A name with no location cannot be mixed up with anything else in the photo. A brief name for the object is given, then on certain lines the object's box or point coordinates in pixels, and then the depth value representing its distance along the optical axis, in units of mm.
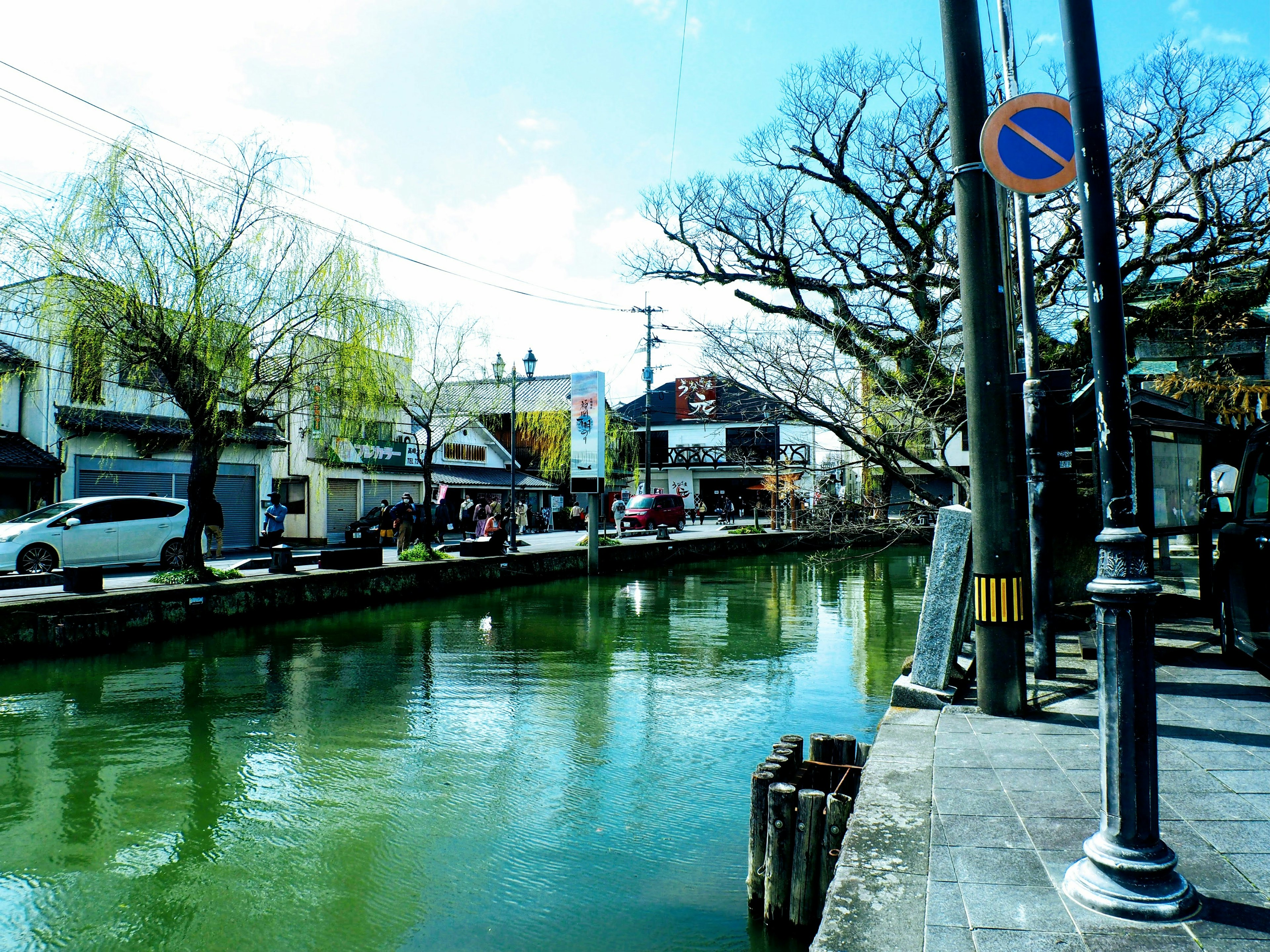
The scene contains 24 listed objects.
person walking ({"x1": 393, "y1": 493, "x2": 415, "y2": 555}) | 22125
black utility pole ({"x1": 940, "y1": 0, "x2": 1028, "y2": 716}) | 5266
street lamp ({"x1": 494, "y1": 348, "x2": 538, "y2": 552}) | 24656
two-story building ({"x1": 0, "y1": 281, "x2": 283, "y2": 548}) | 15203
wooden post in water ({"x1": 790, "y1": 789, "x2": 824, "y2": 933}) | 4039
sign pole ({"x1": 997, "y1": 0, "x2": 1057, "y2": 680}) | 6367
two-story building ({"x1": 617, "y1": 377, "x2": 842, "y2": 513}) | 45625
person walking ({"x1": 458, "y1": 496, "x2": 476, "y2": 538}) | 32312
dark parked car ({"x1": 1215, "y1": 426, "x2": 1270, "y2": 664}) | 5559
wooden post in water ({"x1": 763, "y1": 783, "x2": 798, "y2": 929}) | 4074
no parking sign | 4191
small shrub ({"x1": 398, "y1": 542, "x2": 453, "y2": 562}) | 19328
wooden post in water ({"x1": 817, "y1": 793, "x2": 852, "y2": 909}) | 3990
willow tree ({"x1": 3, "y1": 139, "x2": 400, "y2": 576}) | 12867
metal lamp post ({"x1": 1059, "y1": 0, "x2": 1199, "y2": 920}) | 2713
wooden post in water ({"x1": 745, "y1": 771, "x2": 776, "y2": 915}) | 4238
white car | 14812
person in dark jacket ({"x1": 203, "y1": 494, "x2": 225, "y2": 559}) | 18562
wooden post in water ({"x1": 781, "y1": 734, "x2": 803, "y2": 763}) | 4809
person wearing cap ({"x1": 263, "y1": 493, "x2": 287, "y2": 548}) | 22781
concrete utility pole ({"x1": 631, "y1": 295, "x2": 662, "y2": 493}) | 33906
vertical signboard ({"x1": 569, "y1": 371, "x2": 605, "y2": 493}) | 24250
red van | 34312
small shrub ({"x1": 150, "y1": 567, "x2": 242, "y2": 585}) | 13742
